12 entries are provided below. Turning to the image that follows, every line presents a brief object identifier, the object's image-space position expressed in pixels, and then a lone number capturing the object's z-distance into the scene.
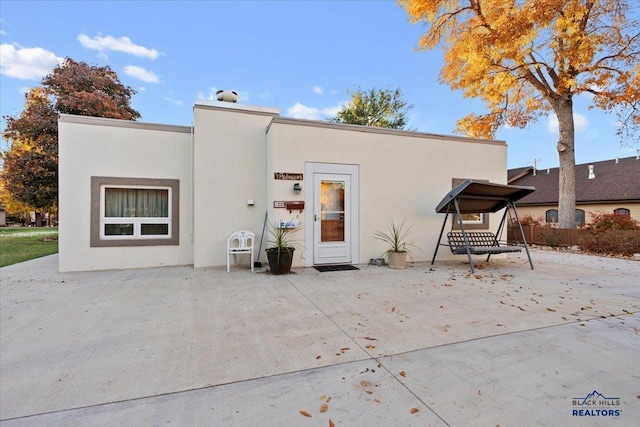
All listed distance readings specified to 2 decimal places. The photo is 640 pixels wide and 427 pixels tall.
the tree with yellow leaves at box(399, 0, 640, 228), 10.34
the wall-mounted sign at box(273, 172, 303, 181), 6.25
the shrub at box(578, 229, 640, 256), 8.63
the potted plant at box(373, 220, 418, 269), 6.42
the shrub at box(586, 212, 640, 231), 9.73
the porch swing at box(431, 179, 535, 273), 6.20
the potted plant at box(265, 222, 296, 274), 5.70
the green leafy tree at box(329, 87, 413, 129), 19.47
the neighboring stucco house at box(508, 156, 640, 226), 15.45
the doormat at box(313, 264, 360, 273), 6.14
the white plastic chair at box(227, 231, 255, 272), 6.02
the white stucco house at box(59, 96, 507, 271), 6.24
